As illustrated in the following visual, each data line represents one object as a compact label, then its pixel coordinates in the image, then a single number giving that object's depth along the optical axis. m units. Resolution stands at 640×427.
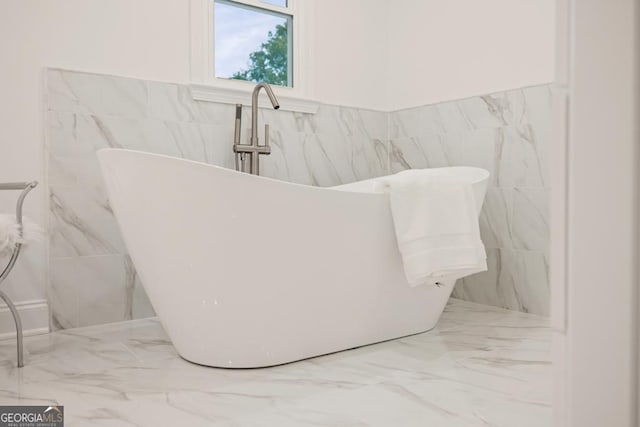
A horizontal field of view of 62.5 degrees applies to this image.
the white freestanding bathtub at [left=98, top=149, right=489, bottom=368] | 1.56
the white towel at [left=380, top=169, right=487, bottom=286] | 1.84
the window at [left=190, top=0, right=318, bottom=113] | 2.63
